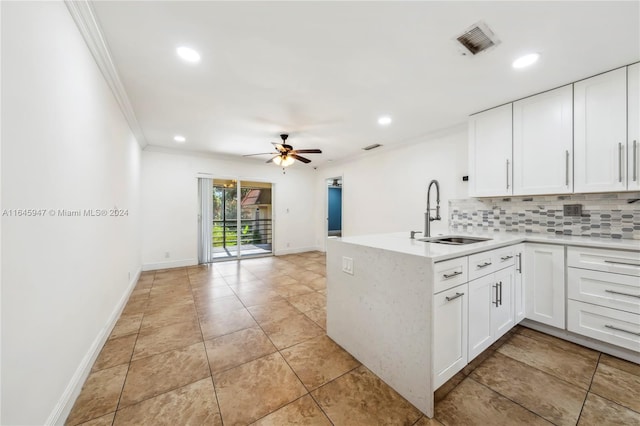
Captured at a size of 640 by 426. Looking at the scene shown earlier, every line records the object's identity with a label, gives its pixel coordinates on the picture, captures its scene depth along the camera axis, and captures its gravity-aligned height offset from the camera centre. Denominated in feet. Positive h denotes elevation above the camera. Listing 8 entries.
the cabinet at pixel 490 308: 5.61 -2.65
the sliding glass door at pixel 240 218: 19.36 -0.63
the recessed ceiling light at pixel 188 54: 6.29 +4.46
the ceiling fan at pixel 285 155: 12.96 +3.27
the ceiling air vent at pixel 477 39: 5.57 +4.44
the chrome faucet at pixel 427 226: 7.70 -0.52
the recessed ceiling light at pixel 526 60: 6.57 +4.42
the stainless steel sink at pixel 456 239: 7.60 -0.99
